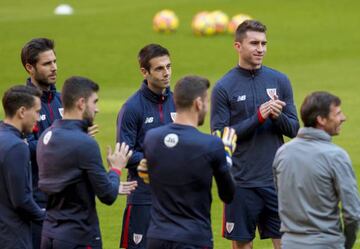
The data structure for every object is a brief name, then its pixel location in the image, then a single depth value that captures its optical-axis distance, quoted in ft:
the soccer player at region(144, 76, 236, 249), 54.54
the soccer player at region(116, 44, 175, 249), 67.87
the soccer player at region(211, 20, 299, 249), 69.10
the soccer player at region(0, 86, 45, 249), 57.26
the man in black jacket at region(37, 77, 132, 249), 56.49
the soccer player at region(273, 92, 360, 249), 52.75
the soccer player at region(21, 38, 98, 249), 67.82
